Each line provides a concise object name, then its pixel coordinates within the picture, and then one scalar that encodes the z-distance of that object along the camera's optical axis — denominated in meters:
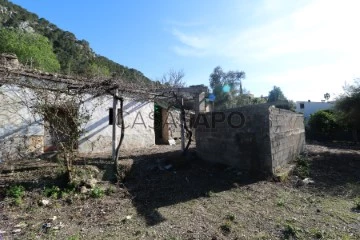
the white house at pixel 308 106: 42.97
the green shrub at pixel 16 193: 5.84
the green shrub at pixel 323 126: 18.92
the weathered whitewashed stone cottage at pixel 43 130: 8.61
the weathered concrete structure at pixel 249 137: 7.40
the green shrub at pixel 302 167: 7.98
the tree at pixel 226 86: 32.94
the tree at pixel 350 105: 13.74
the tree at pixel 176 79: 14.06
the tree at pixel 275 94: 40.20
